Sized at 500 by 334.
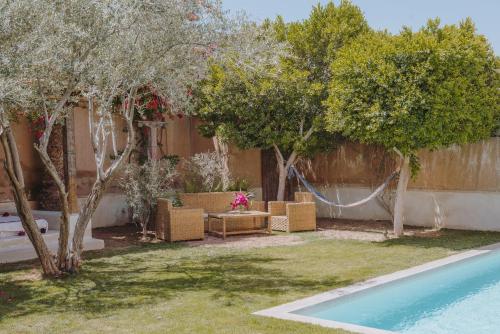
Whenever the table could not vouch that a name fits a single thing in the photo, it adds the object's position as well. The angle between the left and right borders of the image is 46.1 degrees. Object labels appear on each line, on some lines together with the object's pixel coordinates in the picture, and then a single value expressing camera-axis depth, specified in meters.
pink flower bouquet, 13.31
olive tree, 6.57
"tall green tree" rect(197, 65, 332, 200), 13.63
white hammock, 12.72
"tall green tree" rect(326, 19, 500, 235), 10.73
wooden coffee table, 12.73
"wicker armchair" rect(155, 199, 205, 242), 12.04
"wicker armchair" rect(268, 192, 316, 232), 13.42
